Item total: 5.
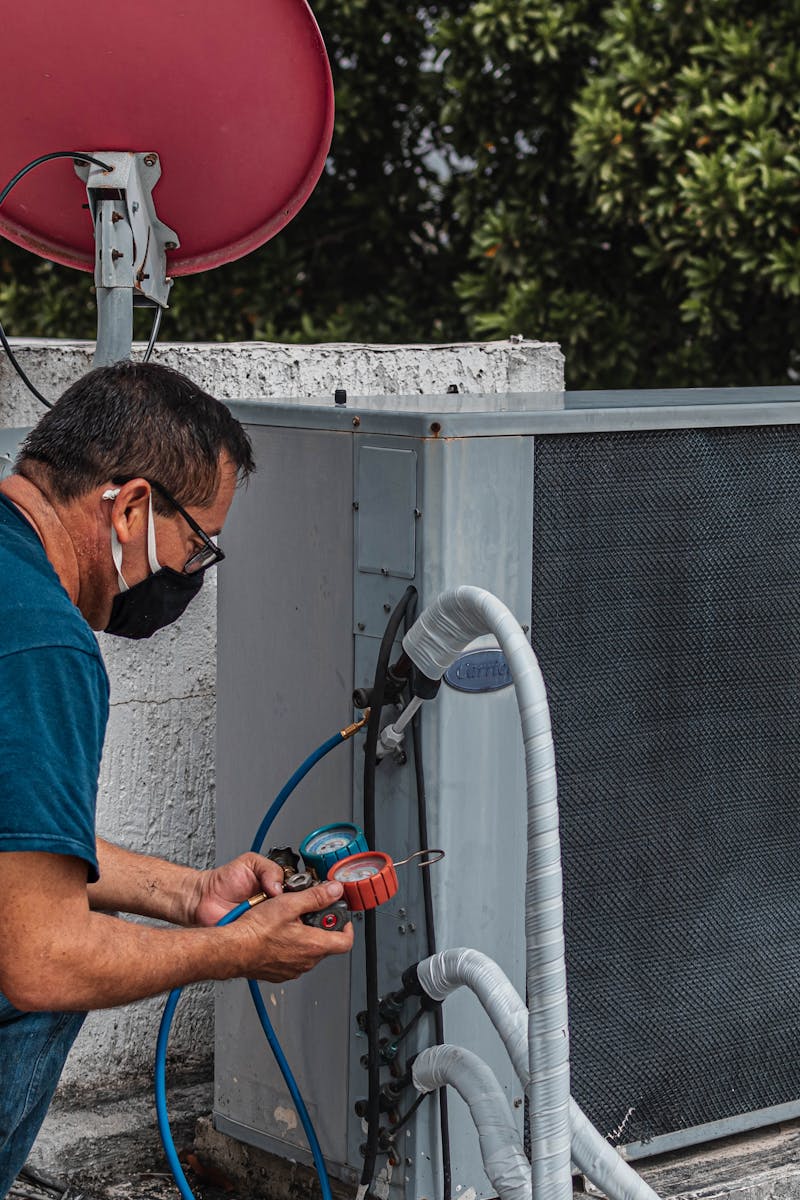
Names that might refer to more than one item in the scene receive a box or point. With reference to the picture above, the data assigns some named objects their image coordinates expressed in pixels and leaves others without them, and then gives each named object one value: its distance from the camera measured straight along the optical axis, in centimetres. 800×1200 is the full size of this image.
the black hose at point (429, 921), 496
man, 472
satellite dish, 508
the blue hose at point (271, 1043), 502
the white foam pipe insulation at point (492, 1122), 491
